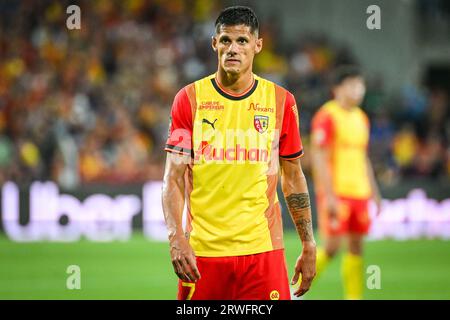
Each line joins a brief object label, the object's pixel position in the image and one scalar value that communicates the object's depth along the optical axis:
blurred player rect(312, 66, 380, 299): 18.81
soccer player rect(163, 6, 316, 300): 10.14
